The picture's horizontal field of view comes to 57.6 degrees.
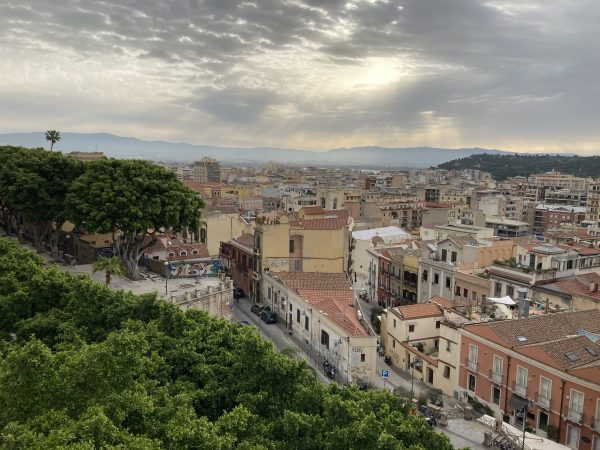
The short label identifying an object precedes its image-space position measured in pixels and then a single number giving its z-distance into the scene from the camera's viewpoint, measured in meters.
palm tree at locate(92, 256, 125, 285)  41.19
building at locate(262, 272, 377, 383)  39.56
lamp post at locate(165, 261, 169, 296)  46.13
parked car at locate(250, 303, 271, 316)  57.00
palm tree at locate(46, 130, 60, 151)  99.94
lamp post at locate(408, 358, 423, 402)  41.15
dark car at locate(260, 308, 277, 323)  54.44
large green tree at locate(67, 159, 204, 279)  44.91
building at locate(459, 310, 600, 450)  29.61
